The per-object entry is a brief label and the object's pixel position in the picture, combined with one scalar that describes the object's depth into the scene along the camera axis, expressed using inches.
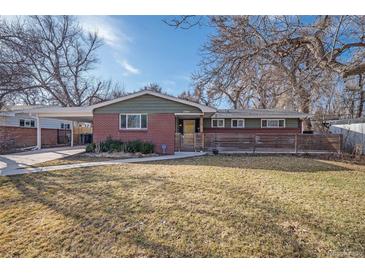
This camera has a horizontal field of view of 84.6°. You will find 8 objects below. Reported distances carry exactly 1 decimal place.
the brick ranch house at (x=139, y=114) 494.9
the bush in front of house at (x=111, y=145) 477.9
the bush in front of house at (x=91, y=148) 497.4
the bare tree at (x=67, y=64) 1014.4
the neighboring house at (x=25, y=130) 611.8
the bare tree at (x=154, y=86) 1417.3
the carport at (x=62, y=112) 518.5
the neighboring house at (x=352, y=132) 530.3
